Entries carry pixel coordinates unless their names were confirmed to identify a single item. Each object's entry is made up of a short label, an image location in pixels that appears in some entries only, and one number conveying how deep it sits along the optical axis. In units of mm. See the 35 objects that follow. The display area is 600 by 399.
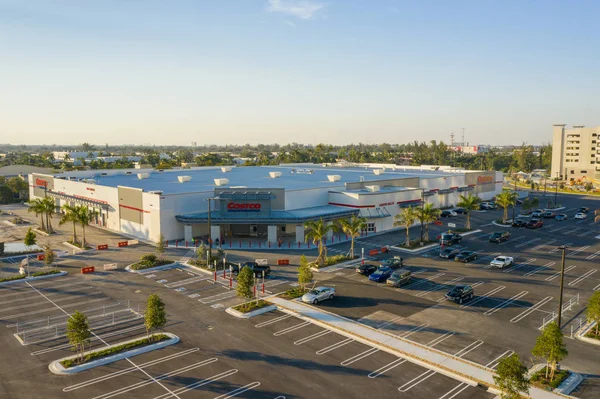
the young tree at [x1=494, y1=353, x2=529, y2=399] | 22672
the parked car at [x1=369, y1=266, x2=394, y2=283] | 47094
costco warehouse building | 66750
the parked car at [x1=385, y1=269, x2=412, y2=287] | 45219
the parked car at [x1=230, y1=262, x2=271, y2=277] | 49031
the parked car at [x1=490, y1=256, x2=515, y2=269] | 52597
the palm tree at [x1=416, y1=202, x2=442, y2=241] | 63969
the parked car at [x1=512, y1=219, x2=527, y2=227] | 79312
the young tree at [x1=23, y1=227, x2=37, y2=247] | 57906
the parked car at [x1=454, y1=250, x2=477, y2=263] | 55184
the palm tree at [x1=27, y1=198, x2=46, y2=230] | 70750
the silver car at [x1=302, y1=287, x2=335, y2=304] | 40219
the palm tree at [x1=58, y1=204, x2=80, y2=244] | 62459
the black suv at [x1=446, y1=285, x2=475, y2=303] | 40625
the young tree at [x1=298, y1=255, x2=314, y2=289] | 41812
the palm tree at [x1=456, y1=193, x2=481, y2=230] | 73125
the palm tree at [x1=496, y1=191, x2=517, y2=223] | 79938
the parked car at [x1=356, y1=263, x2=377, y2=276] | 49469
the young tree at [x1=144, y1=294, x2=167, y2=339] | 31312
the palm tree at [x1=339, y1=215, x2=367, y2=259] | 55969
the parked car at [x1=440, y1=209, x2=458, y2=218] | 89438
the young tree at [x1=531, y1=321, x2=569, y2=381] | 26203
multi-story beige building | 170375
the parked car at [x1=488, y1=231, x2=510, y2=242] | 66750
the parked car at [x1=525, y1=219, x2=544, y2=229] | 78194
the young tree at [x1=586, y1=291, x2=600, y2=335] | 31873
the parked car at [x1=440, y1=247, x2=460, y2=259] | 56719
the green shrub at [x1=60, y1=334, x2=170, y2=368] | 28969
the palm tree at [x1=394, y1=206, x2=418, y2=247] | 62094
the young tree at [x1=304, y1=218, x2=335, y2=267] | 52656
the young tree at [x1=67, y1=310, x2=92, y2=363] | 28938
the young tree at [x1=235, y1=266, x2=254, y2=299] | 38247
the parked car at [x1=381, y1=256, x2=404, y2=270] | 51206
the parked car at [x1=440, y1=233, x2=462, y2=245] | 64312
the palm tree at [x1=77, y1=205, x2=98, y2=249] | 62125
